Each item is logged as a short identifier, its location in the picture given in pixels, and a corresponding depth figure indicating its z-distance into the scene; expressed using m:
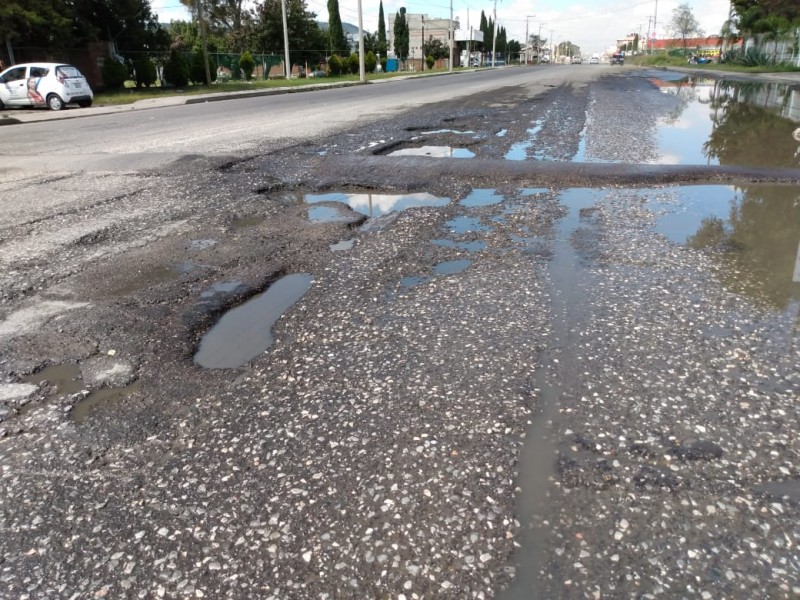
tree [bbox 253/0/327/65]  55.28
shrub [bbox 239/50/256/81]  41.88
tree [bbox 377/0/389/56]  70.88
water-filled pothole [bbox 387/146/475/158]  10.85
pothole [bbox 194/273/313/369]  3.79
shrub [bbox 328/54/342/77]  50.12
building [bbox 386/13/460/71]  103.88
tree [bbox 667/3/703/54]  94.25
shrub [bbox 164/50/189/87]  33.88
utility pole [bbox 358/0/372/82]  39.85
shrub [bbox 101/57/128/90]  30.54
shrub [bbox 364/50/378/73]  58.97
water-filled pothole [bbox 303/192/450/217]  7.22
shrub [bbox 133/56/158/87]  33.21
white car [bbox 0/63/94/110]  22.02
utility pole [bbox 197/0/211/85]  31.66
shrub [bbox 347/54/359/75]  54.34
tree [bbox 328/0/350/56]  59.34
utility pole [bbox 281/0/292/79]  40.88
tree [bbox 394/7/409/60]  85.12
